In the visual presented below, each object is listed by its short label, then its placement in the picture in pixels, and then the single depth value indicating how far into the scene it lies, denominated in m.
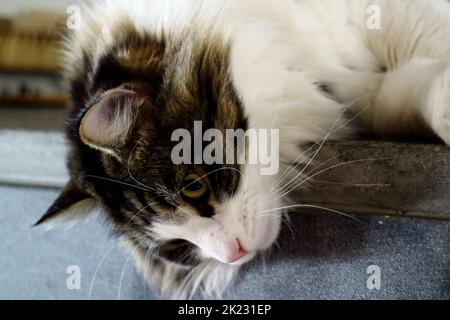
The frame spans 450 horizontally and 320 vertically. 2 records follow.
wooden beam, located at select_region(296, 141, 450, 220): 0.49
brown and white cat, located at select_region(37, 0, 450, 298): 0.49
